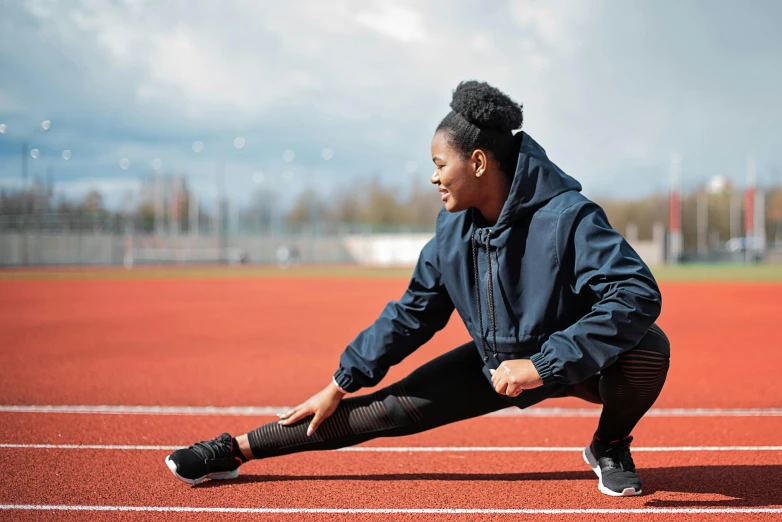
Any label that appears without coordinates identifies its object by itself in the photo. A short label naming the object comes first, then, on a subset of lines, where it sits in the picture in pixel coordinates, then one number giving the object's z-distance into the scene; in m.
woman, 2.84
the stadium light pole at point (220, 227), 56.12
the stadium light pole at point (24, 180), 45.23
